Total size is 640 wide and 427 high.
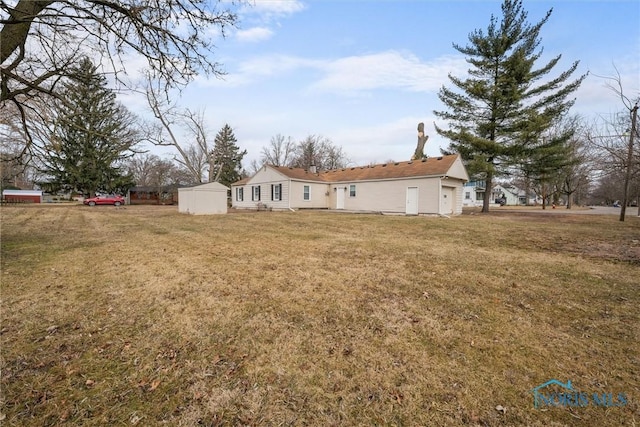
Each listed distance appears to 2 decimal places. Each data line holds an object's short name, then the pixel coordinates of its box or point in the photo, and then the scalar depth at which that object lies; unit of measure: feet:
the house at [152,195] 122.52
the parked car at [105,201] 93.56
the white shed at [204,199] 58.34
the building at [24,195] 118.52
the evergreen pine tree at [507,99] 58.44
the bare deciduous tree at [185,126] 84.71
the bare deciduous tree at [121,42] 12.67
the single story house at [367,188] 56.80
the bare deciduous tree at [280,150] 144.25
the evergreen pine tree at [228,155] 132.36
